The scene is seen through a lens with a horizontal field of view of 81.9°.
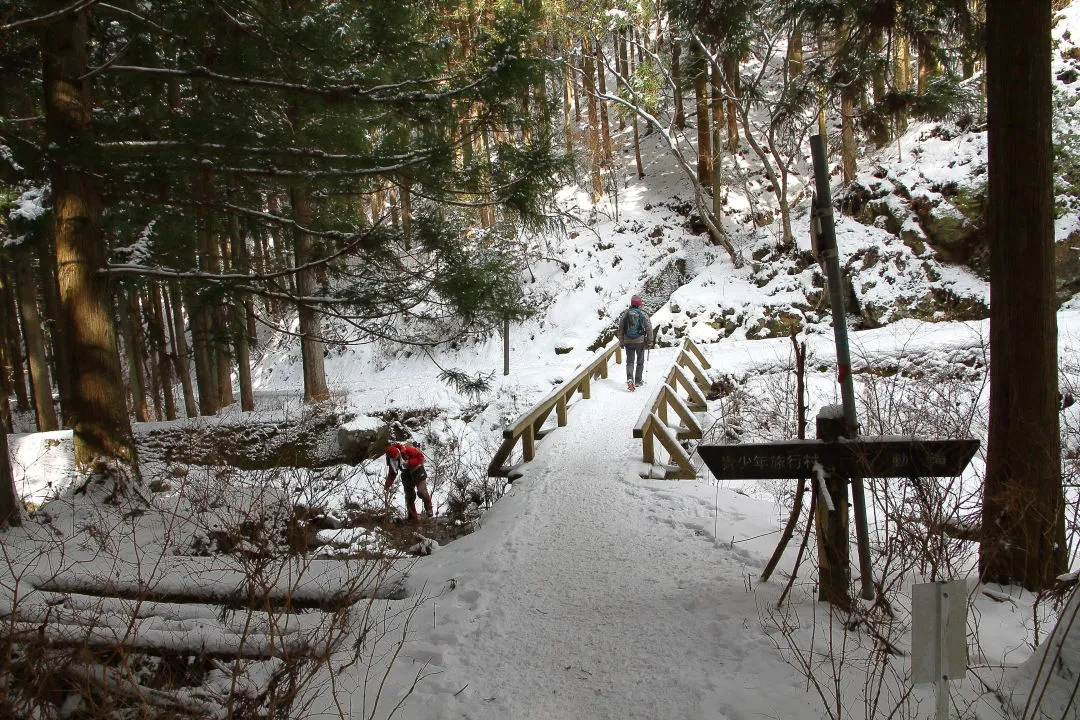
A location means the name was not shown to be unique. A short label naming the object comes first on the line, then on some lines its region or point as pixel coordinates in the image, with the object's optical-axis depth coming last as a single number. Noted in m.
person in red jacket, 8.36
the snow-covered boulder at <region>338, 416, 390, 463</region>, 12.67
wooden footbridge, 6.94
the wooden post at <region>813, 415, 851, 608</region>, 3.42
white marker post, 2.10
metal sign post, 3.22
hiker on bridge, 11.47
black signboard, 3.16
